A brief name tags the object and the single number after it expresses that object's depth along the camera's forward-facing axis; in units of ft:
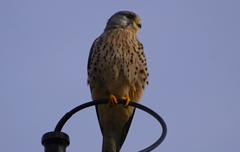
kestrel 35.55
